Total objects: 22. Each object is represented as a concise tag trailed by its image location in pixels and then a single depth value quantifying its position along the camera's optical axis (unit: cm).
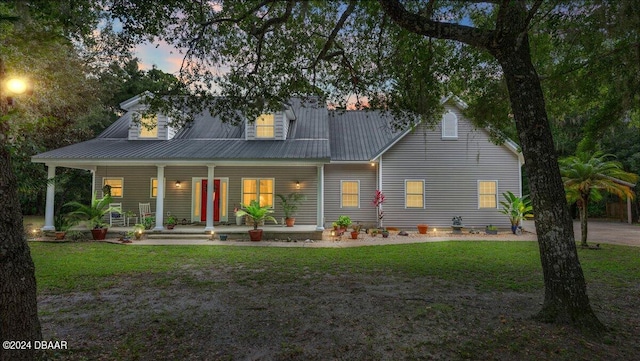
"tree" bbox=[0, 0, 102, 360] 244
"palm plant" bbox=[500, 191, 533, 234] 1293
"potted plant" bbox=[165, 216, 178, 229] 1213
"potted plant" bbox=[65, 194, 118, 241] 1109
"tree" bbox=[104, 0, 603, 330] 374
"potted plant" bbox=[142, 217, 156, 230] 1222
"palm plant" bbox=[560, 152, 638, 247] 934
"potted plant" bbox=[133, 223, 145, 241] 1128
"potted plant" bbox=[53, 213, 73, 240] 1141
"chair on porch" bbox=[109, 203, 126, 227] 1323
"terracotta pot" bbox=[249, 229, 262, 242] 1113
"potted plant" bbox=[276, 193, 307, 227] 1312
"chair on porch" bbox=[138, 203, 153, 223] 1298
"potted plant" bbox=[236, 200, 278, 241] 1109
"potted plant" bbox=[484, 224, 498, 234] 1323
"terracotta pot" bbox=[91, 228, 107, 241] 1105
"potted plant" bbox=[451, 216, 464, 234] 1322
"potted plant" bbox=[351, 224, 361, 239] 1171
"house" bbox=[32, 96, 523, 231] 1382
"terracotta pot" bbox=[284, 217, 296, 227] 1308
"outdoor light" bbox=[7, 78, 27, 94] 271
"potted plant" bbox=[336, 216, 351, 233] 1291
